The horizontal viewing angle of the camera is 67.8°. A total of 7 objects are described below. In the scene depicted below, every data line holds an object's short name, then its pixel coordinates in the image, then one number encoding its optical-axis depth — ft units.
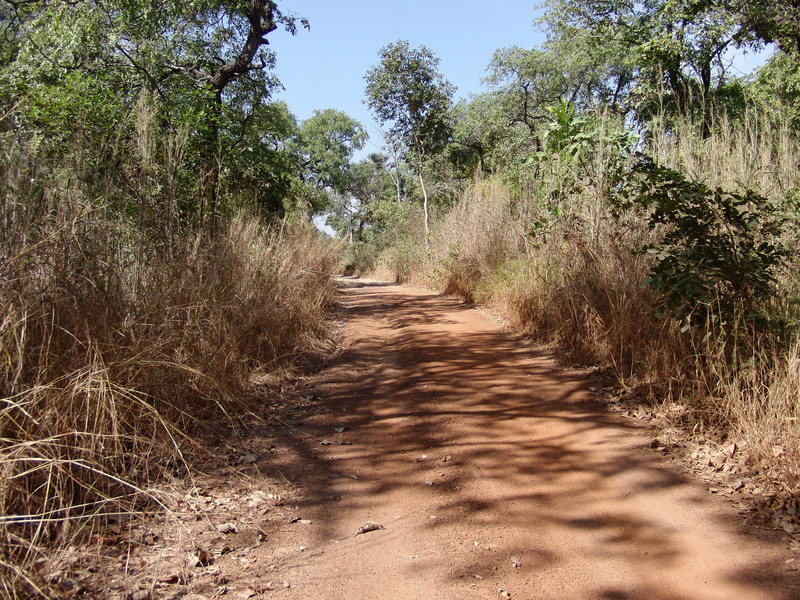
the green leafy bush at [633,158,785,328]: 14.49
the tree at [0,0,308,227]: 21.59
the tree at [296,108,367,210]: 138.41
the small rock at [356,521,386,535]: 11.02
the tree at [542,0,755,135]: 39.78
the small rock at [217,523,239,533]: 10.96
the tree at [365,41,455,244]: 70.08
